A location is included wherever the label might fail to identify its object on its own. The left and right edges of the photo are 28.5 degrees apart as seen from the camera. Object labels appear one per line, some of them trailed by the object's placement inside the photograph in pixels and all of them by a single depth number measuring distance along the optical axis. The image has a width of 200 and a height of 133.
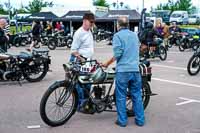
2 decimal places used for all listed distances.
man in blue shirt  6.16
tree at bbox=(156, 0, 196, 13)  84.65
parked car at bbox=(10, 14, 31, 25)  42.28
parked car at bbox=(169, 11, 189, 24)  58.03
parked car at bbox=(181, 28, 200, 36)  24.95
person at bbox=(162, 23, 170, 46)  22.92
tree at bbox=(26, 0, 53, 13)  81.64
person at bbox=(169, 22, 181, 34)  25.53
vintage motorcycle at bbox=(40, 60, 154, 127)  6.13
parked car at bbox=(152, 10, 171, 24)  57.92
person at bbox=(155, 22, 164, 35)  20.93
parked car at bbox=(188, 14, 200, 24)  61.12
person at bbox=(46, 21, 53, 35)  30.35
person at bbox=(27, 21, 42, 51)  24.19
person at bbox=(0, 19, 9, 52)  11.62
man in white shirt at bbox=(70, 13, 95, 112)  7.13
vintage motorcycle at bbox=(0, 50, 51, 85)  10.23
